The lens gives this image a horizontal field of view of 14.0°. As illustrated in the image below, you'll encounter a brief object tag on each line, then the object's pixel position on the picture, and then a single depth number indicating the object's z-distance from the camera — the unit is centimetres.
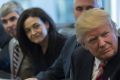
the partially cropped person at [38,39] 399
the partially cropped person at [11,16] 459
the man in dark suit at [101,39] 264
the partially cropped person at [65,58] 357
